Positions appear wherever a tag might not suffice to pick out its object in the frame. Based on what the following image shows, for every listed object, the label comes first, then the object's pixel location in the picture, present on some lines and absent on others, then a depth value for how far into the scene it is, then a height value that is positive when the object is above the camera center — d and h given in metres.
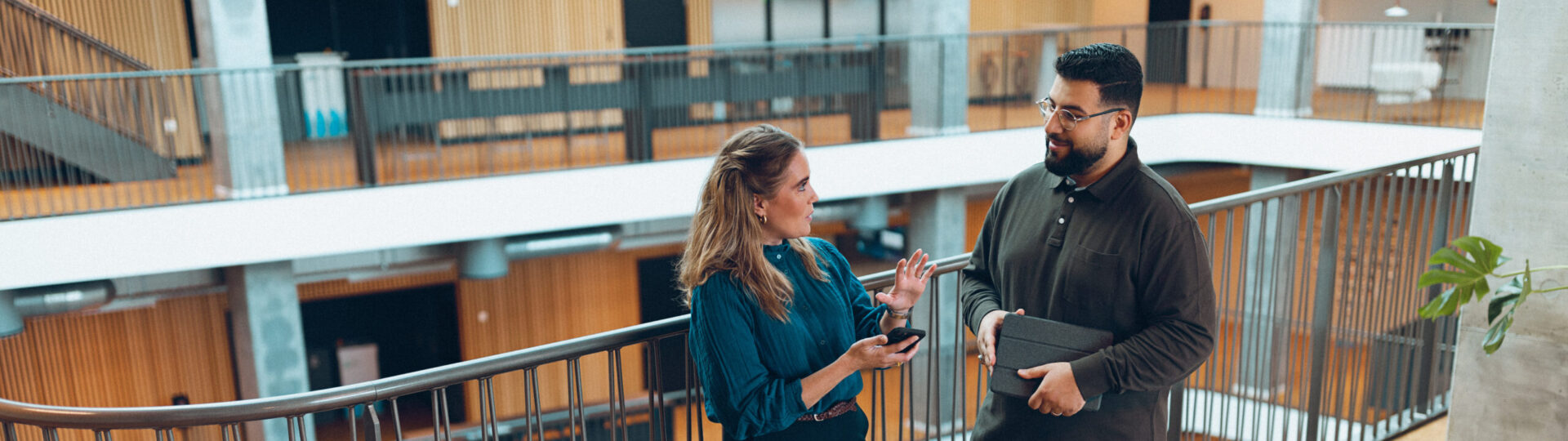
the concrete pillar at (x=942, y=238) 12.68 -2.14
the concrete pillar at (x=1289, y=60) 13.28 -0.16
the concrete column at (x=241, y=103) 9.48 -0.33
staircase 9.54 -0.35
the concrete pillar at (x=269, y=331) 9.82 -2.40
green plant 2.94 -0.62
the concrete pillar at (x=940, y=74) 12.52 -0.24
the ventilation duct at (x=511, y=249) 10.59 -1.82
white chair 12.57 -0.40
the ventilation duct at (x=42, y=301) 8.80 -1.87
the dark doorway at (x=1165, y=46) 15.68 +0.05
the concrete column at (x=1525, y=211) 3.31 -0.52
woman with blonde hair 2.06 -0.48
